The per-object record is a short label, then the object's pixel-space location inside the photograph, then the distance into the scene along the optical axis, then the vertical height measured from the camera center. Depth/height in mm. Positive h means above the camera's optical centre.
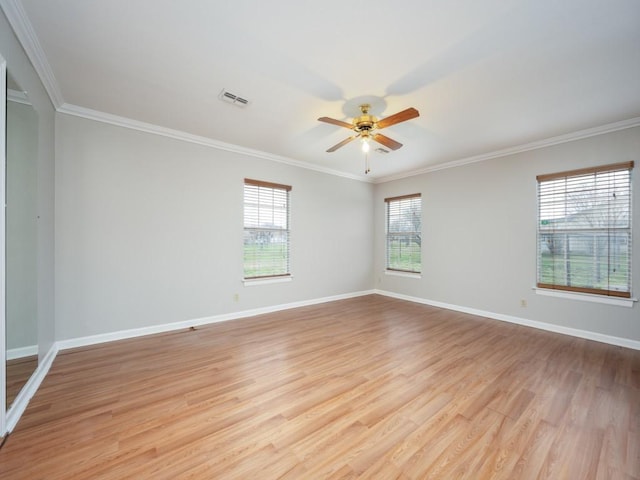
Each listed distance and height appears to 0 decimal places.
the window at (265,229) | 4477 +145
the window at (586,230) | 3350 +127
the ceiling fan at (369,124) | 2510 +1174
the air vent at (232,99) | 2734 +1472
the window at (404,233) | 5562 +119
